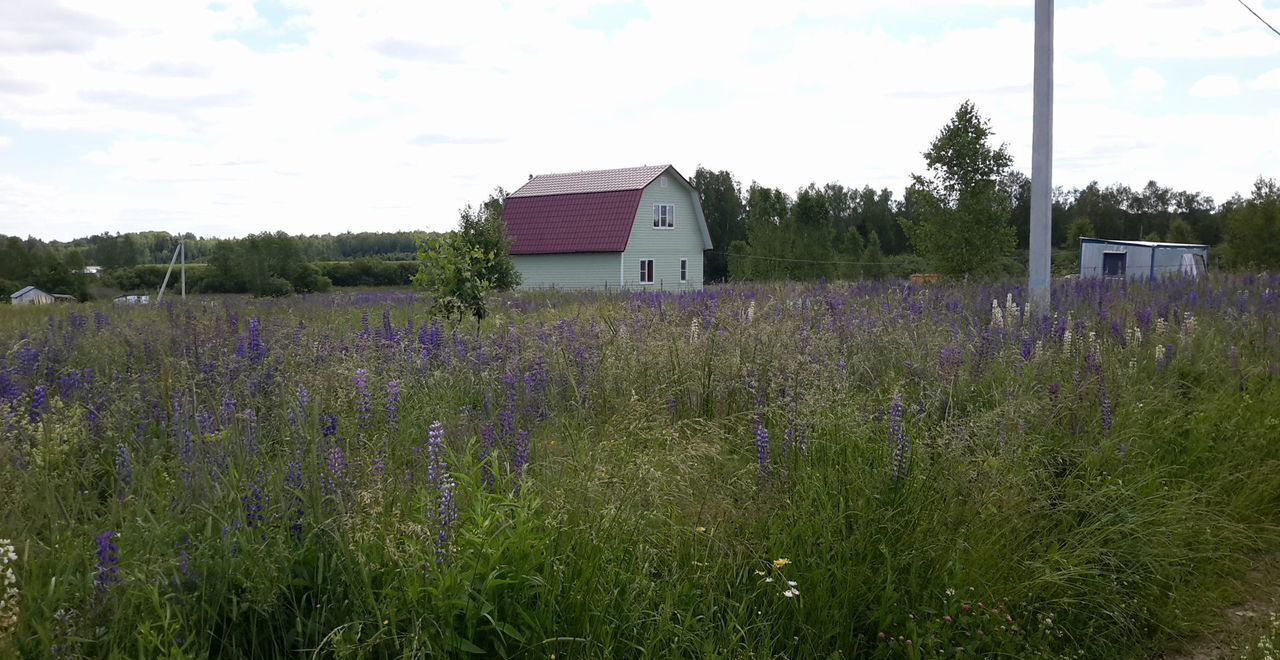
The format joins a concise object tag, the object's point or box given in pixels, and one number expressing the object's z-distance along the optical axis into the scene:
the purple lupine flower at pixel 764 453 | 4.09
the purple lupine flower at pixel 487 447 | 4.02
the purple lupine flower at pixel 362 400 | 4.25
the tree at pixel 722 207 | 72.88
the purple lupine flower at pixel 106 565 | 2.68
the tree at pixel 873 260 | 53.34
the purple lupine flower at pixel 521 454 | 3.90
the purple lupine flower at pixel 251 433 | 3.66
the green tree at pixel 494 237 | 27.25
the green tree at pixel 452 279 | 10.32
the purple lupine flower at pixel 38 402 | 4.37
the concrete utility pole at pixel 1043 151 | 8.80
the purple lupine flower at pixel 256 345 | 5.99
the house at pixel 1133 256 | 28.80
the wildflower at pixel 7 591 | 2.56
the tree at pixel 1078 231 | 65.64
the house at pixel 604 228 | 43.28
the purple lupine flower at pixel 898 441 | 4.12
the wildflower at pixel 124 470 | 3.48
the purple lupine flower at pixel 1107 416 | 5.29
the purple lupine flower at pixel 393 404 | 4.36
